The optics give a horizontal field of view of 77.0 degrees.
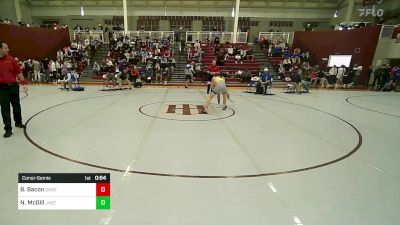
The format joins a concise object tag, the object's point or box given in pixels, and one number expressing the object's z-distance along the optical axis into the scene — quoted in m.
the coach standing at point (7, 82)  4.95
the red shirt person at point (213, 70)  11.42
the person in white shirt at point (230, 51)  18.78
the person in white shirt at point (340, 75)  16.61
